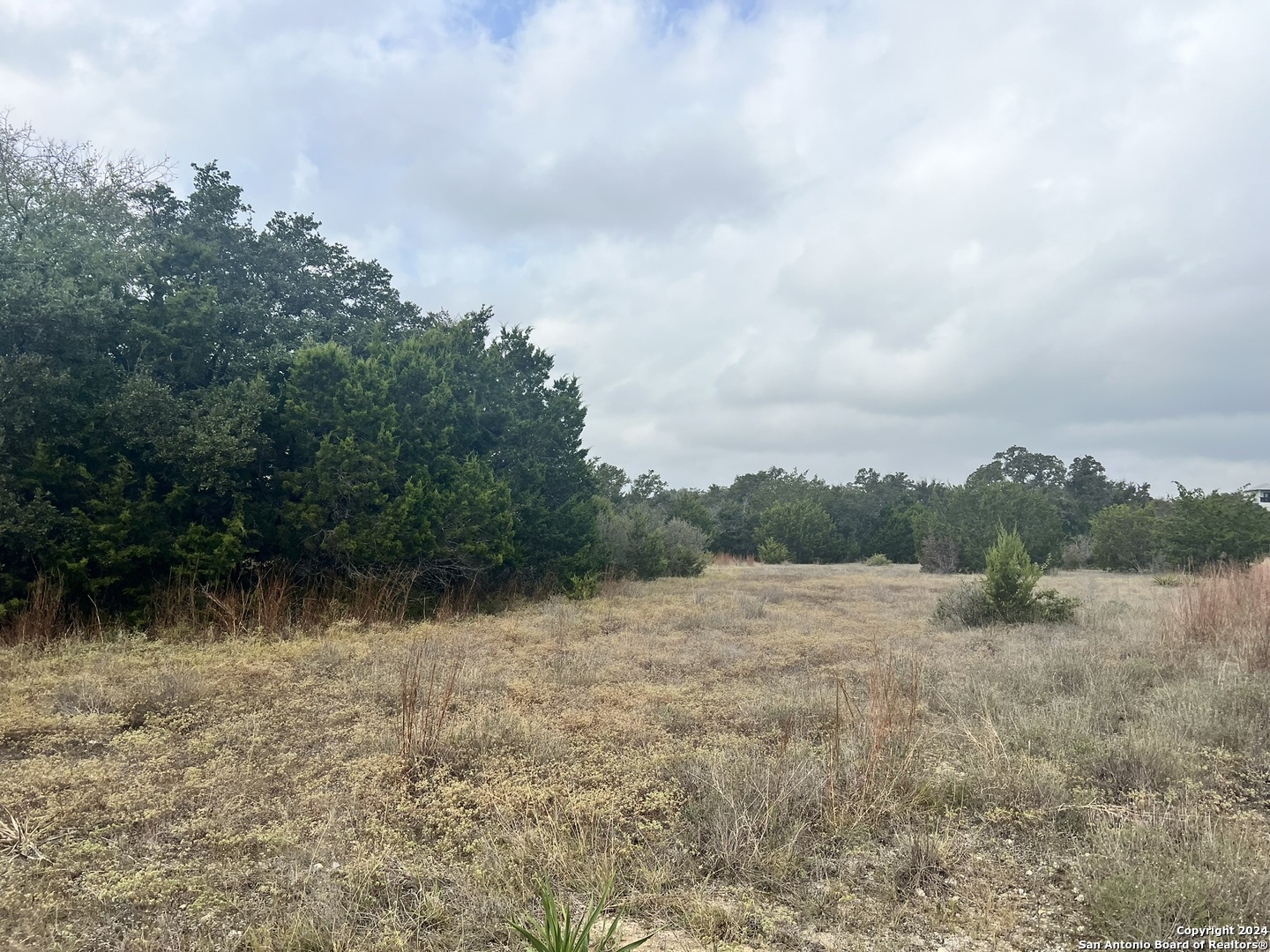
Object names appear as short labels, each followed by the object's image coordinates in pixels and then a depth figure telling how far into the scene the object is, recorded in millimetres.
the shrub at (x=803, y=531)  35688
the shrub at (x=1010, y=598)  10430
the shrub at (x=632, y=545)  17222
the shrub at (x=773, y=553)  33750
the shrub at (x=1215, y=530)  19578
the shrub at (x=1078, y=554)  28491
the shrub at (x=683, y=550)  19922
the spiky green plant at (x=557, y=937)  2128
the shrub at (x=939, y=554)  25609
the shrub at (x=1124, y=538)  24438
